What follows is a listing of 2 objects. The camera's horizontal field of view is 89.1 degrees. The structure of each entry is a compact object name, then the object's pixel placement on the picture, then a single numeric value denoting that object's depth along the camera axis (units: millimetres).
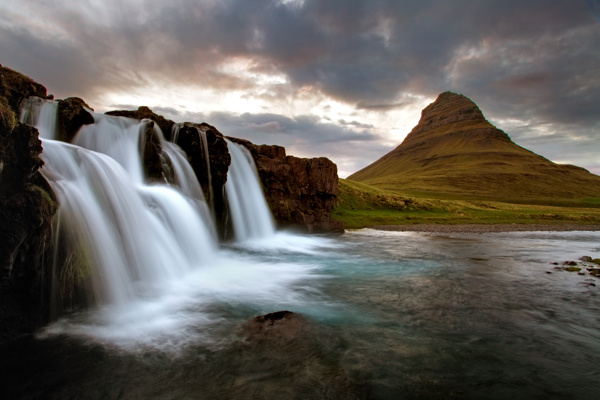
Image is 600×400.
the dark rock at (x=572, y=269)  17344
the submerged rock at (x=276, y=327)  8102
